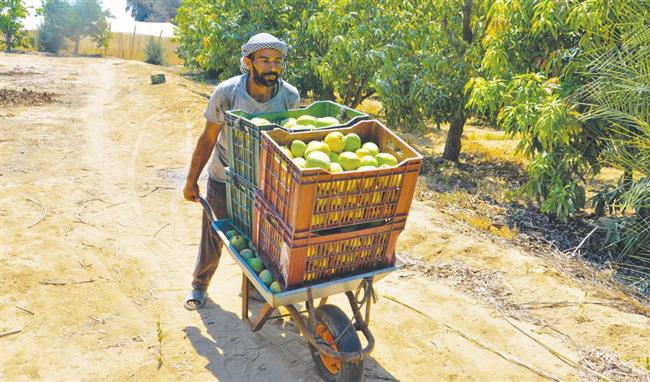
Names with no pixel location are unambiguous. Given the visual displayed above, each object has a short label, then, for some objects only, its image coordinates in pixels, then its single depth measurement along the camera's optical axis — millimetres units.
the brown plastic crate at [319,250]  2740
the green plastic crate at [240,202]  3311
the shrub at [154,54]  29672
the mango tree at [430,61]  8227
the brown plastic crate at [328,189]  2580
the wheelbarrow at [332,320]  2861
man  3438
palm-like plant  4352
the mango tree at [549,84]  5695
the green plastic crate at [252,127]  3037
